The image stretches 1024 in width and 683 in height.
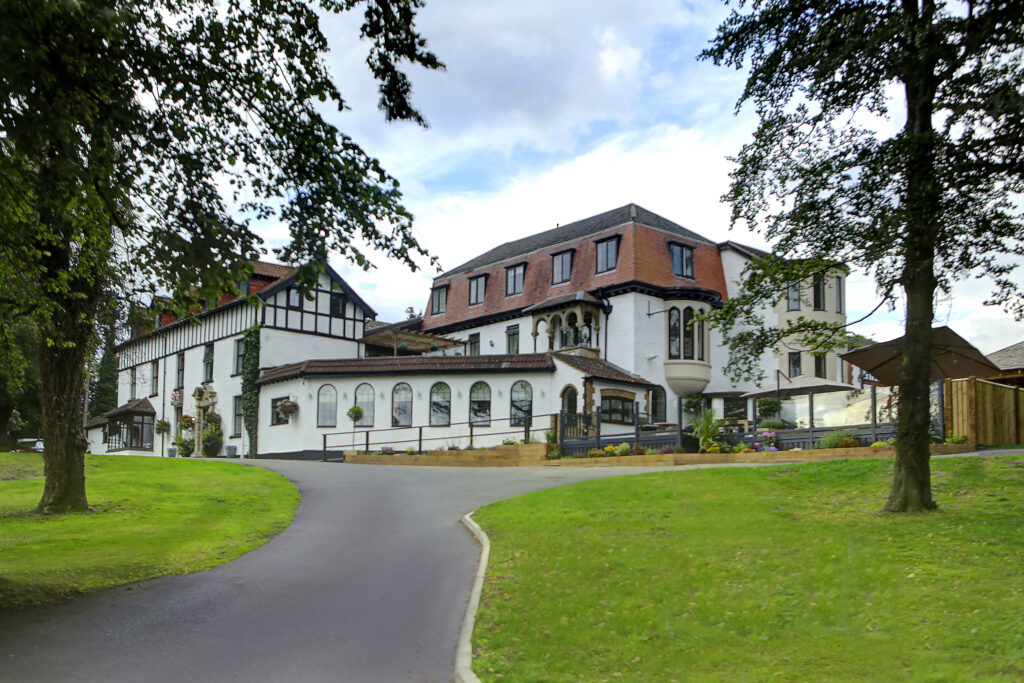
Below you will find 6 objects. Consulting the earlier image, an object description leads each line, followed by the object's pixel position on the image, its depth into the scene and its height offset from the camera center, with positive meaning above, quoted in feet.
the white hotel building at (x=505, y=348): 113.19 +10.56
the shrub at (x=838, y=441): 71.99 -2.37
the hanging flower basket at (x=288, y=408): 120.47 +0.83
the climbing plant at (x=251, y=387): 131.64 +4.16
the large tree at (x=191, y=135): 29.50 +10.23
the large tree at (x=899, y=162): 37.96 +11.42
